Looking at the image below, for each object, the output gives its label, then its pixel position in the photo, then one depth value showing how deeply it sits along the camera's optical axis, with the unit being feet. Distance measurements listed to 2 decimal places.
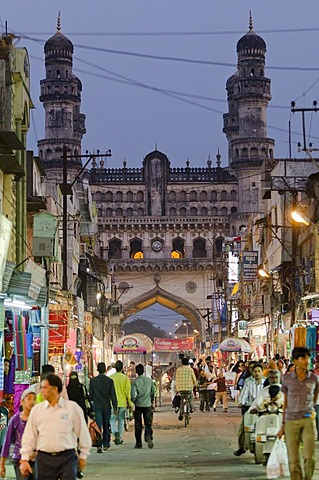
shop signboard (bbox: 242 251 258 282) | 159.33
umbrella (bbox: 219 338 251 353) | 138.62
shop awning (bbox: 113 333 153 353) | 127.65
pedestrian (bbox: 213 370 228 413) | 103.32
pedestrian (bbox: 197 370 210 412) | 106.52
